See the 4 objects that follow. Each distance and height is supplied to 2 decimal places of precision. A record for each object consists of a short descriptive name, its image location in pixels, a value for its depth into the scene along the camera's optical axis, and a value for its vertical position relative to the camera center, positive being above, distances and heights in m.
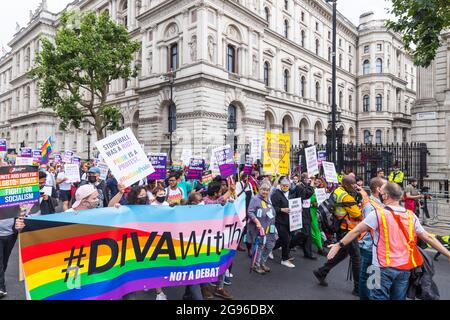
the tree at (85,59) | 23.23 +7.54
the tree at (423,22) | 8.48 +3.87
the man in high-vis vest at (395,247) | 3.48 -0.91
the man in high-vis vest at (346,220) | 5.36 -0.98
